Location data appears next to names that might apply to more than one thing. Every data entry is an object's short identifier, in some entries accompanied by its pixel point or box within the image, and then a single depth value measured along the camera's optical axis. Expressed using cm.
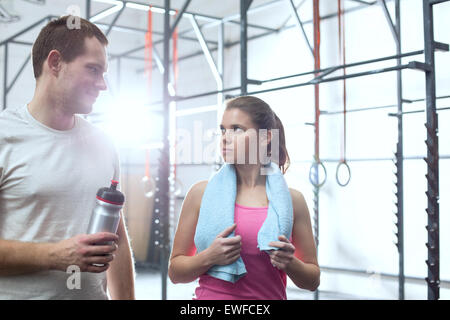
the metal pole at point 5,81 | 643
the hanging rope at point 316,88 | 422
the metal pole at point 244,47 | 330
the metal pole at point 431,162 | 264
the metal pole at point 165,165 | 404
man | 115
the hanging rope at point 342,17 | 508
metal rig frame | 265
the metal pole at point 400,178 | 419
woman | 142
